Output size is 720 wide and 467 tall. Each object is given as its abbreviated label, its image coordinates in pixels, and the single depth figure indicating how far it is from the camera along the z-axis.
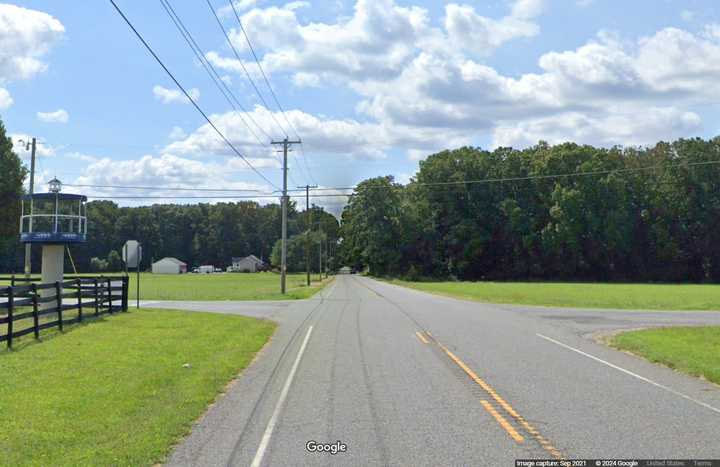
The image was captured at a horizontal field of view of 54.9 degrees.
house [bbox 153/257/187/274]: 159.88
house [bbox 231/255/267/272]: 174.88
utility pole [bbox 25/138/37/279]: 37.33
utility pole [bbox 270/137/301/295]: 50.17
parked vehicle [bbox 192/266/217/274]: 163.06
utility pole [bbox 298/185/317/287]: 70.78
